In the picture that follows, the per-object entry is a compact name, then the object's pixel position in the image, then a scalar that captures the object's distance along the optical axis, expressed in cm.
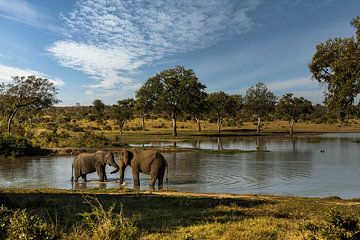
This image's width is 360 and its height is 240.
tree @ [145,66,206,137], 7325
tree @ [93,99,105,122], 13068
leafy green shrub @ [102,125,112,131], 8408
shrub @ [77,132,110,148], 4688
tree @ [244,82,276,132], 9419
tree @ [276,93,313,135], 8694
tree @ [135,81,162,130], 7525
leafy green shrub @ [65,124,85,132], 6062
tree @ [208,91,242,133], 9238
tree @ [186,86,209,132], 7362
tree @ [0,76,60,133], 5378
